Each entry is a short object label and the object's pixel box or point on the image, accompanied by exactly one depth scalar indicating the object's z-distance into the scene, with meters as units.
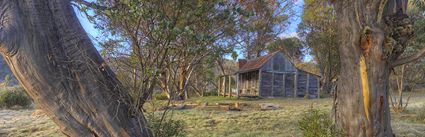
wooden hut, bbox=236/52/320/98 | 24.58
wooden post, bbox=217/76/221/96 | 30.92
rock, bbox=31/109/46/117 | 11.18
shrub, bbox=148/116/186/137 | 3.91
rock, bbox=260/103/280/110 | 13.93
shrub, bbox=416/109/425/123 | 9.05
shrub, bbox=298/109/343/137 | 4.55
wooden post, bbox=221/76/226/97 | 28.46
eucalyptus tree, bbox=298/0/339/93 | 25.47
